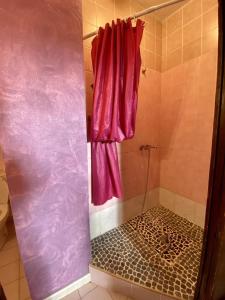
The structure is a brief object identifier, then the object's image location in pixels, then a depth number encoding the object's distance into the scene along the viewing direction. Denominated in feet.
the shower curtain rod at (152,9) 3.16
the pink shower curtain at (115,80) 3.46
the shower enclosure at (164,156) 4.13
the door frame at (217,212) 1.67
